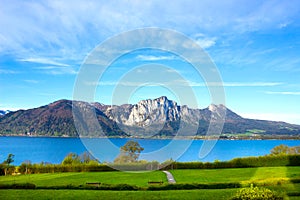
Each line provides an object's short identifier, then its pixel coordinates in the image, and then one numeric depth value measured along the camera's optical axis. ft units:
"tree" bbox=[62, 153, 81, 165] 115.24
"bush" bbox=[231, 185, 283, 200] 31.42
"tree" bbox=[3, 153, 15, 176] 106.63
